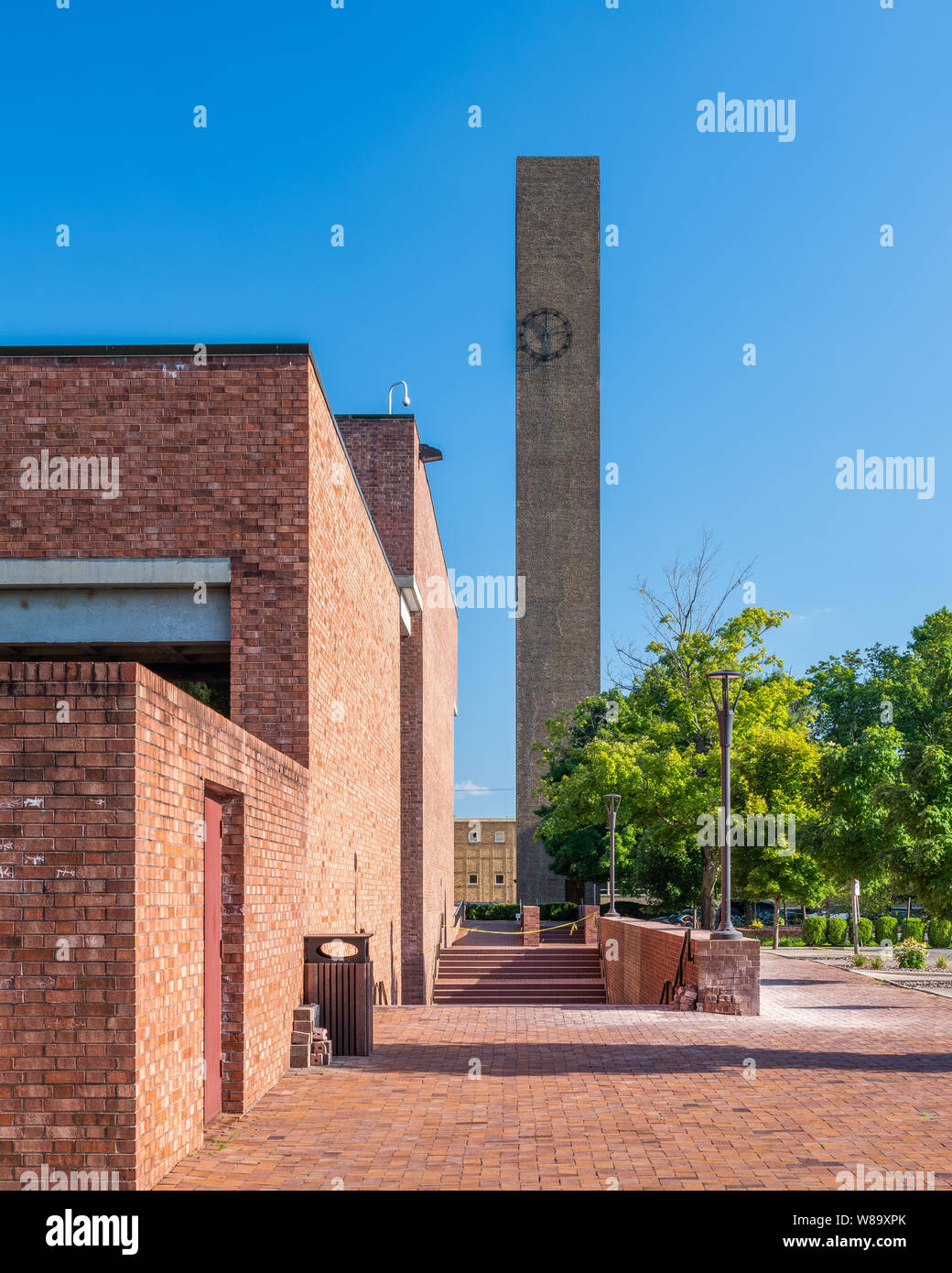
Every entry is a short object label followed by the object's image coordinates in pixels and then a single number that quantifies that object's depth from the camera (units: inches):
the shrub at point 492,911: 1990.7
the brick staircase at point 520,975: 973.2
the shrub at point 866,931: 1433.3
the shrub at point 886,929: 1475.1
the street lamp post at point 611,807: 1165.4
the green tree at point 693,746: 1063.0
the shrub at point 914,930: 1334.9
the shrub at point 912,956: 1010.7
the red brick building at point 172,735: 242.5
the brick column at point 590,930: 1322.6
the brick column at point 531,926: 1231.1
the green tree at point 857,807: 868.0
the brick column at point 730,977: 629.0
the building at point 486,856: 3440.0
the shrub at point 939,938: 1426.3
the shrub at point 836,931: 1517.0
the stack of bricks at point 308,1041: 444.8
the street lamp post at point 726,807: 638.5
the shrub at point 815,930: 1473.9
